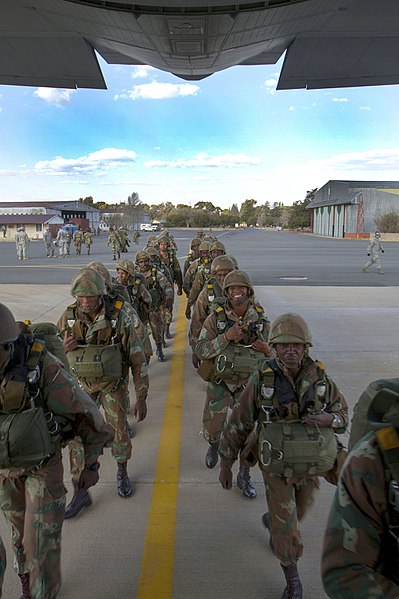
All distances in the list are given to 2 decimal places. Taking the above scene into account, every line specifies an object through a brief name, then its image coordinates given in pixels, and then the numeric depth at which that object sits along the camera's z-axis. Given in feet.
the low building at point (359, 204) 183.62
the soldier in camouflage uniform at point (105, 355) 11.21
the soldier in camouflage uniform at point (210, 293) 15.81
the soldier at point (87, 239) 88.28
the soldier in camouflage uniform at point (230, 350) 11.59
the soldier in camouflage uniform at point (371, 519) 4.11
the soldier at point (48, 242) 84.38
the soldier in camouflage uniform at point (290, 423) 7.91
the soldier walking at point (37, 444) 6.88
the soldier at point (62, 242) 80.34
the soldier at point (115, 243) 75.97
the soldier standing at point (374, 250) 57.41
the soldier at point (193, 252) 31.71
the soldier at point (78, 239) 85.20
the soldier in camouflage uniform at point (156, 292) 23.21
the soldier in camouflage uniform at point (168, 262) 27.30
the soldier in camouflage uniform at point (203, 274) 22.34
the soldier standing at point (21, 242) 76.01
